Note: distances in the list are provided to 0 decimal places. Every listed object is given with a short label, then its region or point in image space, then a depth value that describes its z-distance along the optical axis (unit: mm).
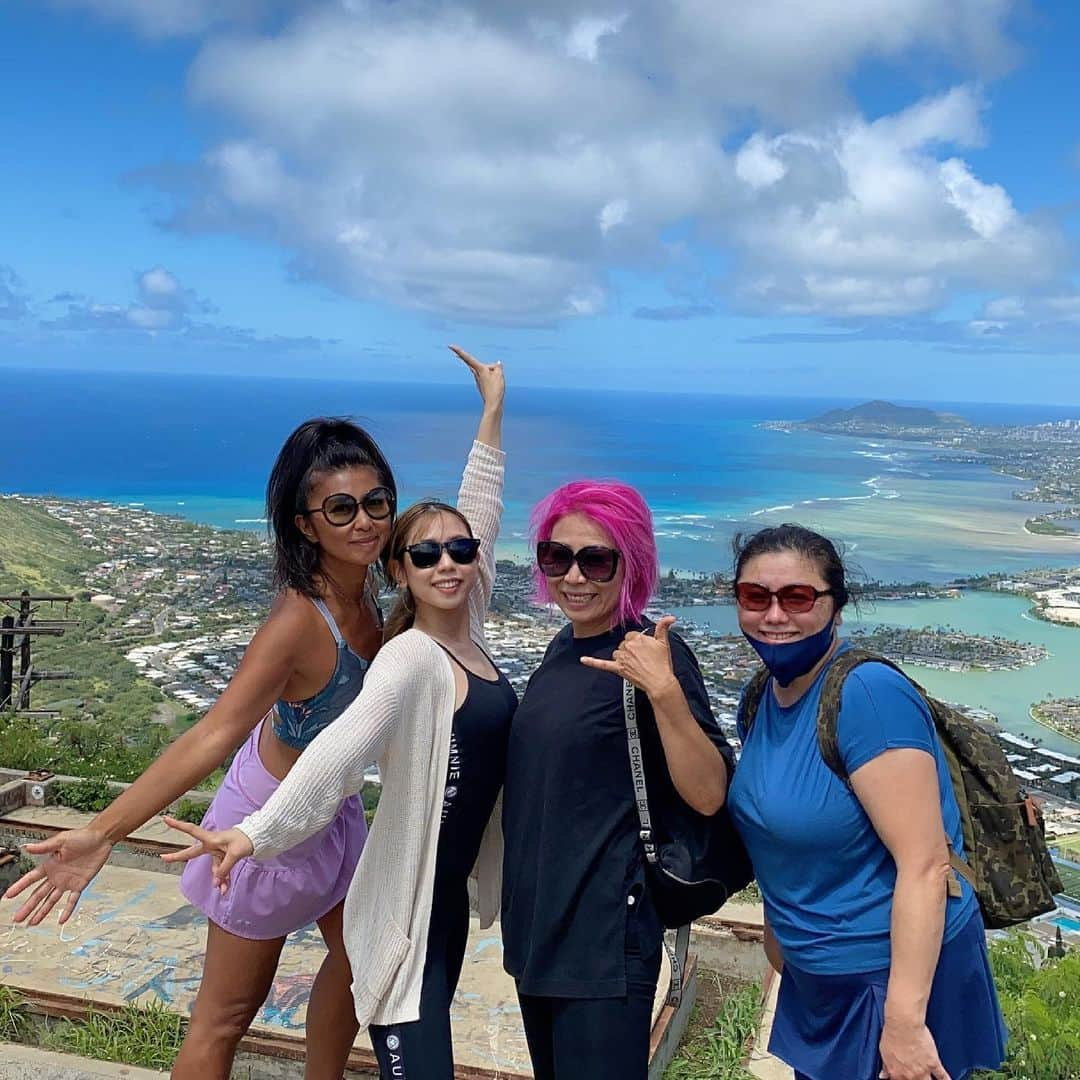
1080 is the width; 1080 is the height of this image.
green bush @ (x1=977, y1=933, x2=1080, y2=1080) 3021
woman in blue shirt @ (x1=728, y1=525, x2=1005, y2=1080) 1832
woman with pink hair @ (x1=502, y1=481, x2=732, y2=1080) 2064
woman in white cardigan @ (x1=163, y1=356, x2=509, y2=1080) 2102
